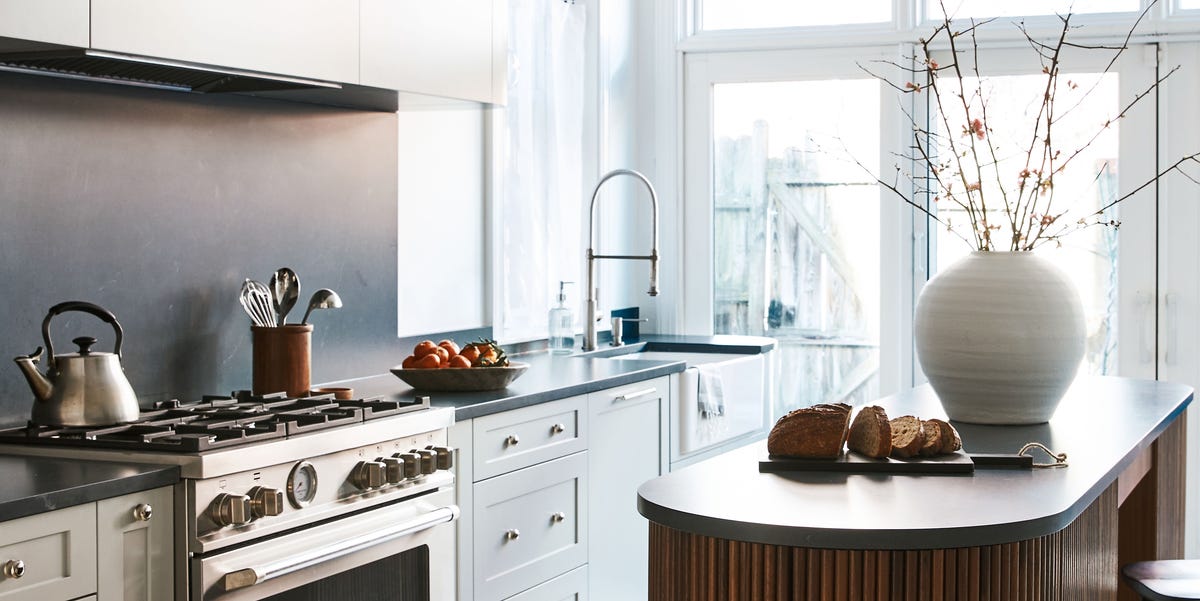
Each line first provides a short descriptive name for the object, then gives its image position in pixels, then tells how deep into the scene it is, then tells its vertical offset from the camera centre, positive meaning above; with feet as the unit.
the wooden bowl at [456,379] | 10.27 -0.80
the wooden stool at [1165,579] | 7.82 -1.96
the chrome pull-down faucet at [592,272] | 13.94 +0.12
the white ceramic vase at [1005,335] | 8.29 -0.35
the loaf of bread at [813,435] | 6.77 -0.84
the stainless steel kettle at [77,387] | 7.30 -0.62
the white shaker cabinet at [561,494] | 9.66 -1.85
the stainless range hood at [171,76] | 7.57 +1.44
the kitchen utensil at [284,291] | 9.72 -0.07
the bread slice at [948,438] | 6.96 -0.88
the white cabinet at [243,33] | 7.36 +1.63
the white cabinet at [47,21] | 6.59 +1.44
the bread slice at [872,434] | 6.84 -0.85
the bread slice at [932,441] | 6.90 -0.88
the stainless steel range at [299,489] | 6.79 -1.26
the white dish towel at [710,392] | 13.71 -1.23
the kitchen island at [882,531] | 5.43 -1.11
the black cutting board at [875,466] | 6.69 -1.00
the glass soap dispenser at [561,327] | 14.19 -0.51
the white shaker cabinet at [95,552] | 5.76 -1.34
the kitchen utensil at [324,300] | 9.65 -0.14
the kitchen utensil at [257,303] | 9.47 -0.16
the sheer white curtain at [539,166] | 13.89 +1.38
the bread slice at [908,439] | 6.85 -0.87
